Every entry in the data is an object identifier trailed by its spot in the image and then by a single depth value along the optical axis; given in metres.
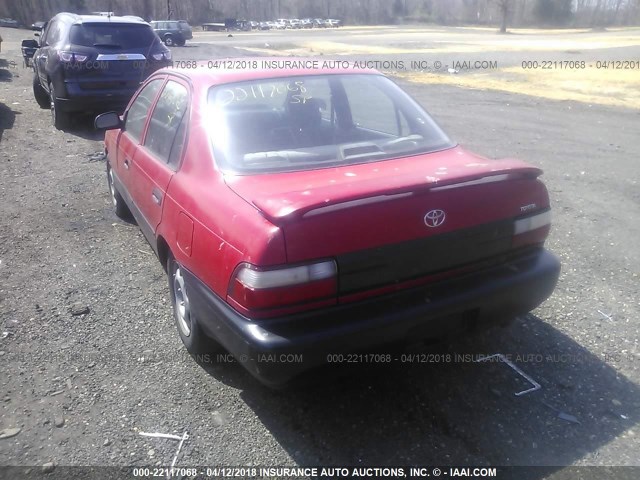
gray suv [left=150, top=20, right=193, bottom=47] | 34.84
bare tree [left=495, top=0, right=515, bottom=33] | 65.76
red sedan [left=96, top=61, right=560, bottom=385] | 2.46
